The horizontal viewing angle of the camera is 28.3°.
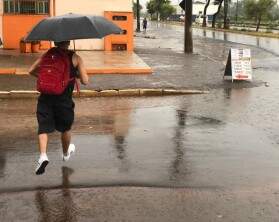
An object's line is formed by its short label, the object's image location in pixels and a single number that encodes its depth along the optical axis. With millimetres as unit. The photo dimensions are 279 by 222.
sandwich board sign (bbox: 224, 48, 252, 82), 15227
